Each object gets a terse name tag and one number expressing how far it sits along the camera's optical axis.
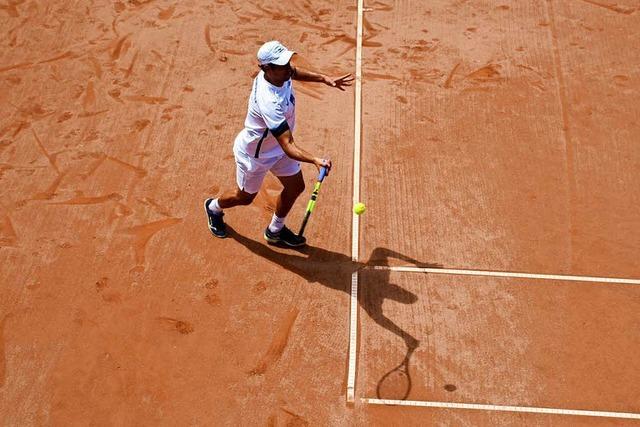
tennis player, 11.62
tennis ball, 12.63
